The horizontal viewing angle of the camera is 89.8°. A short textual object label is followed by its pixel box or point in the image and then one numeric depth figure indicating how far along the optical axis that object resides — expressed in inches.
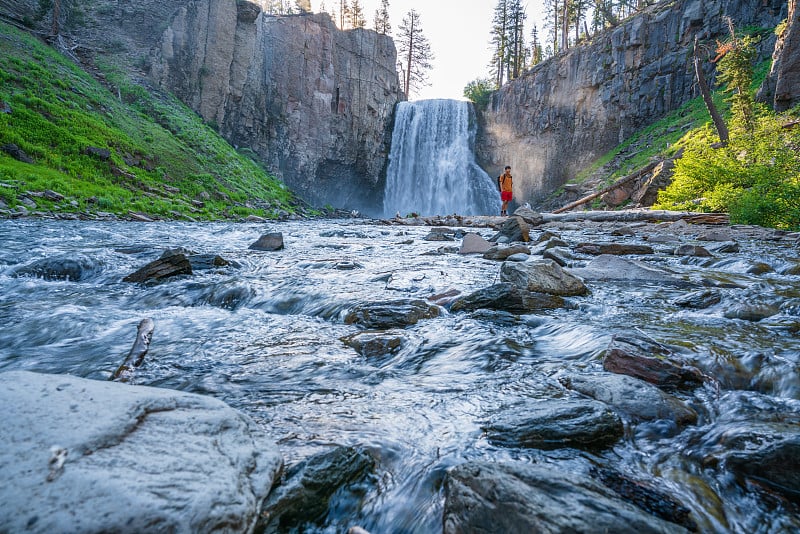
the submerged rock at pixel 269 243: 338.3
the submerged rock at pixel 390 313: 133.6
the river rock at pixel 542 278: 160.6
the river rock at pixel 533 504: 41.7
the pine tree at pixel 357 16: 2165.4
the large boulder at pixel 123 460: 35.8
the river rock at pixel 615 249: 276.2
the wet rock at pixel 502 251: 268.4
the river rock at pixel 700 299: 139.9
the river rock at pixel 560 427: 63.6
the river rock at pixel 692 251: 241.9
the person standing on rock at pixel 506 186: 638.0
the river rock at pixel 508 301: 145.6
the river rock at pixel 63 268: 200.1
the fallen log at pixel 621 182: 800.4
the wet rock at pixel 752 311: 123.1
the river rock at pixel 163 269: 194.9
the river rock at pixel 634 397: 70.6
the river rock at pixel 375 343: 110.0
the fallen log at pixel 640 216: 431.5
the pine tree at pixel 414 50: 1913.1
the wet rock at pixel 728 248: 253.0
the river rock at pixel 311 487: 48.2
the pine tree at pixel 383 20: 2073.1
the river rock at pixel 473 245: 303.1
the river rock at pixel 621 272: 187.0
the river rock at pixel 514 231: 387.5
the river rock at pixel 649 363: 82.4
